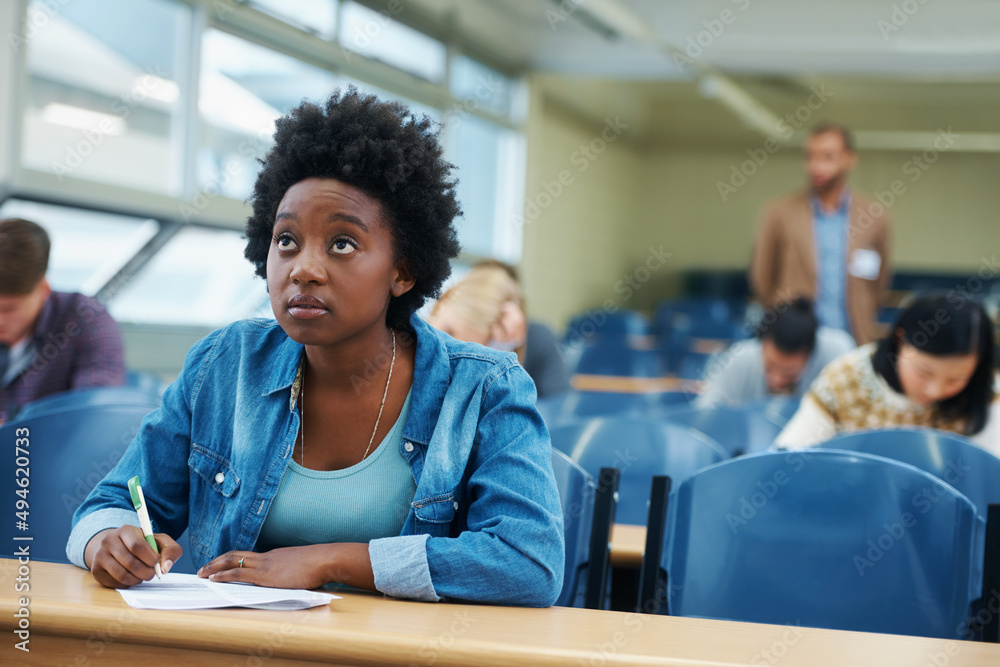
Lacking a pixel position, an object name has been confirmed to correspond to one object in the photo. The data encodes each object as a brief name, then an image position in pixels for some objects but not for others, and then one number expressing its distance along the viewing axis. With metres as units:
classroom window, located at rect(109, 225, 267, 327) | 5.24
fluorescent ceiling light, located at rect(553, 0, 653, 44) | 7.74
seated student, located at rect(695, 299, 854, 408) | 3.99
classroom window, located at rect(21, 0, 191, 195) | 4.34
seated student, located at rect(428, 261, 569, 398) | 2.79
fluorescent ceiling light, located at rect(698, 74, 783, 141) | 10.24
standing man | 4.79
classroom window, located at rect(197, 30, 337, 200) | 5.44
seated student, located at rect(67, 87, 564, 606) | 1.24
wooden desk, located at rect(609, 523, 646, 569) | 1.78
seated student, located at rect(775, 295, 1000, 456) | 2.60
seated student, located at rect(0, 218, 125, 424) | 2.72
